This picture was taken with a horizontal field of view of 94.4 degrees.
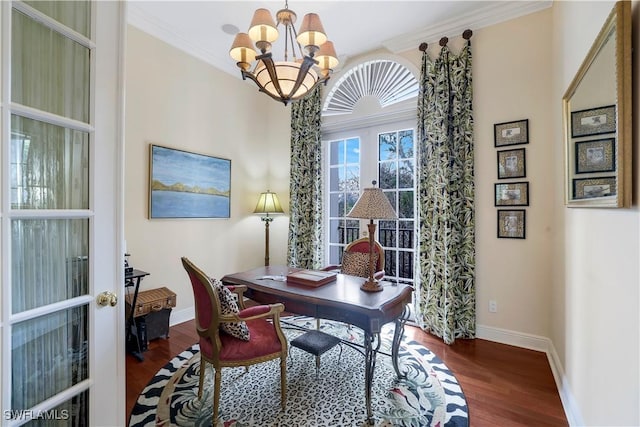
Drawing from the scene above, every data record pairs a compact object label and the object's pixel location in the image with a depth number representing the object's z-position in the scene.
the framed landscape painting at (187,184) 3.21
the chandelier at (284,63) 1.89
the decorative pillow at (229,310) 1.85
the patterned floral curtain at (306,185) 3.99
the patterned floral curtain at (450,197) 3.00
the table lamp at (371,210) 2.08
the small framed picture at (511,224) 2.83
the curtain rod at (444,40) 3.02
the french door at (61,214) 0.95
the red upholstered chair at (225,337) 1.80
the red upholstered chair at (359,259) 2.93
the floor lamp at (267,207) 4.14
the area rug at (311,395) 1.87
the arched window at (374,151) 3.57
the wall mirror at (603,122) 1.12
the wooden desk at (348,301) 1.87
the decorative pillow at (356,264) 2.96
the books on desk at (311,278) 2.31
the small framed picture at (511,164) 2.82
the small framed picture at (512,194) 2.81
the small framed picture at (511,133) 2.81
